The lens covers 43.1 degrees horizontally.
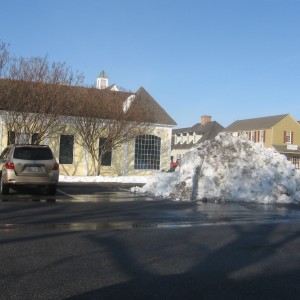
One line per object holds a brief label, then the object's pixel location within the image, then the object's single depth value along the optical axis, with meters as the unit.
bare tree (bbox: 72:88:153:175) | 23.75
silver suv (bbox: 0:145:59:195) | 12.47
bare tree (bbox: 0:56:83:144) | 21.20
